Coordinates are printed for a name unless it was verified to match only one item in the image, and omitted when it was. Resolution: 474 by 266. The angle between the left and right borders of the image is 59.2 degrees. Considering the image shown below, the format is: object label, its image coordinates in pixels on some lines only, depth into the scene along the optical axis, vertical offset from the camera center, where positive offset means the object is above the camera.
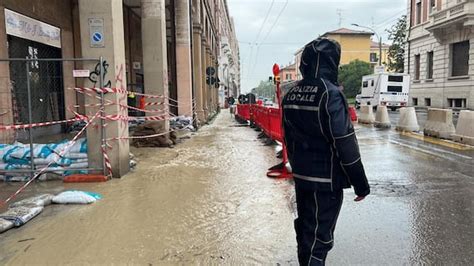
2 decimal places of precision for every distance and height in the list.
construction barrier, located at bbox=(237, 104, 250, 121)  21.52 -1.08
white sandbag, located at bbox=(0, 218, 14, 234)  4.59 -1.44
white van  32.44 +0.05
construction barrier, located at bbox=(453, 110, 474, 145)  10.68 -1.01
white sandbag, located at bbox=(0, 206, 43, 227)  4.81 -1.42
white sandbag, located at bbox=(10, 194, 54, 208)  5.41 -1.41
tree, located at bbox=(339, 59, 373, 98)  73.94 +2.98
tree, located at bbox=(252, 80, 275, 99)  152.19 +1.09
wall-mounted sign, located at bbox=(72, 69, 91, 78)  7.15 +0.36
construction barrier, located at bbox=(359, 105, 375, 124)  18.55 -1.11
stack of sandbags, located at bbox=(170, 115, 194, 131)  16.84 -1.23
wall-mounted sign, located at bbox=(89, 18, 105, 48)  7.30 +1.10
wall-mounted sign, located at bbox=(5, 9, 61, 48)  11.51 +2.07
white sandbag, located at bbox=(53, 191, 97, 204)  5.71 -1.42
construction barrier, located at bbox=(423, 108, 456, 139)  12.11 -1.02
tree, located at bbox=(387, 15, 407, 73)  53.69 +5.81
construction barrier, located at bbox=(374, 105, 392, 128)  16.49 -1.12
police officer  2.89 -0.42
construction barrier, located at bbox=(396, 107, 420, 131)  14.32 -1.05
